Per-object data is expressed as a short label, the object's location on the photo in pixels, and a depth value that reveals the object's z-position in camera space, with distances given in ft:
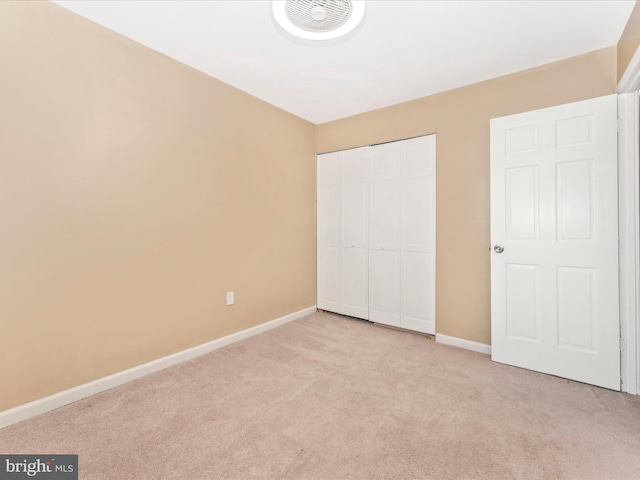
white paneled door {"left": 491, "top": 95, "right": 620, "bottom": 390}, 7.08
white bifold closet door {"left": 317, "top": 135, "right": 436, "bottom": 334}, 10.32
